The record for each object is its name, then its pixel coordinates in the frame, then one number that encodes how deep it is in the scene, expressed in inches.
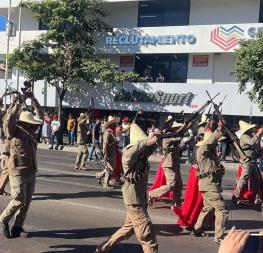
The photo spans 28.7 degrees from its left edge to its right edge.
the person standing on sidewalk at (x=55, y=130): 923.2
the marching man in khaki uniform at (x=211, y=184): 294.2
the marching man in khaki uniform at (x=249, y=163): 425.7
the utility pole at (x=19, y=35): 1161.4
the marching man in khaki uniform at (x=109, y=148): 464.4
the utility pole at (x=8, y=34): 1133.7
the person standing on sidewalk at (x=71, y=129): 1005.8
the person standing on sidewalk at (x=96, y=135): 675.1
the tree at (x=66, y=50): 1018.1
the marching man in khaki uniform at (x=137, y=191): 235.3
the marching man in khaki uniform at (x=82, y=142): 597.9
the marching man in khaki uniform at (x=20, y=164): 283.7
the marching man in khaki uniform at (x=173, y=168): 373.1
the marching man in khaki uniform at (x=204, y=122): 394.4
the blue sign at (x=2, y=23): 1301.1
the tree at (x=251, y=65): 778.8
